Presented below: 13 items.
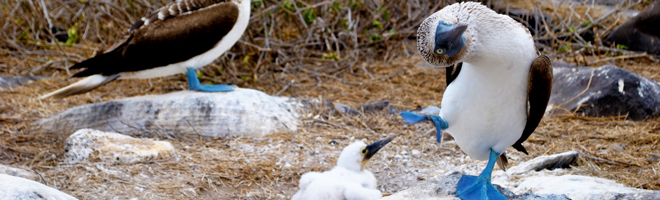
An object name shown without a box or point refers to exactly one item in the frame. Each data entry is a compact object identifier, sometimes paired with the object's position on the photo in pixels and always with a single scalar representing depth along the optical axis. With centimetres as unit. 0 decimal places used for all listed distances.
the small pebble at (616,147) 679
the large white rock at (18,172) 553
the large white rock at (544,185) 445
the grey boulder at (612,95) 808
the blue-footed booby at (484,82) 353
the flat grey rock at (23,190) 394
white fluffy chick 536
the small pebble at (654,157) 631
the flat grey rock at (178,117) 784
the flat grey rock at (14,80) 1040
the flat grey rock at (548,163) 599
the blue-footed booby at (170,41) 820
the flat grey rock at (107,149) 630
